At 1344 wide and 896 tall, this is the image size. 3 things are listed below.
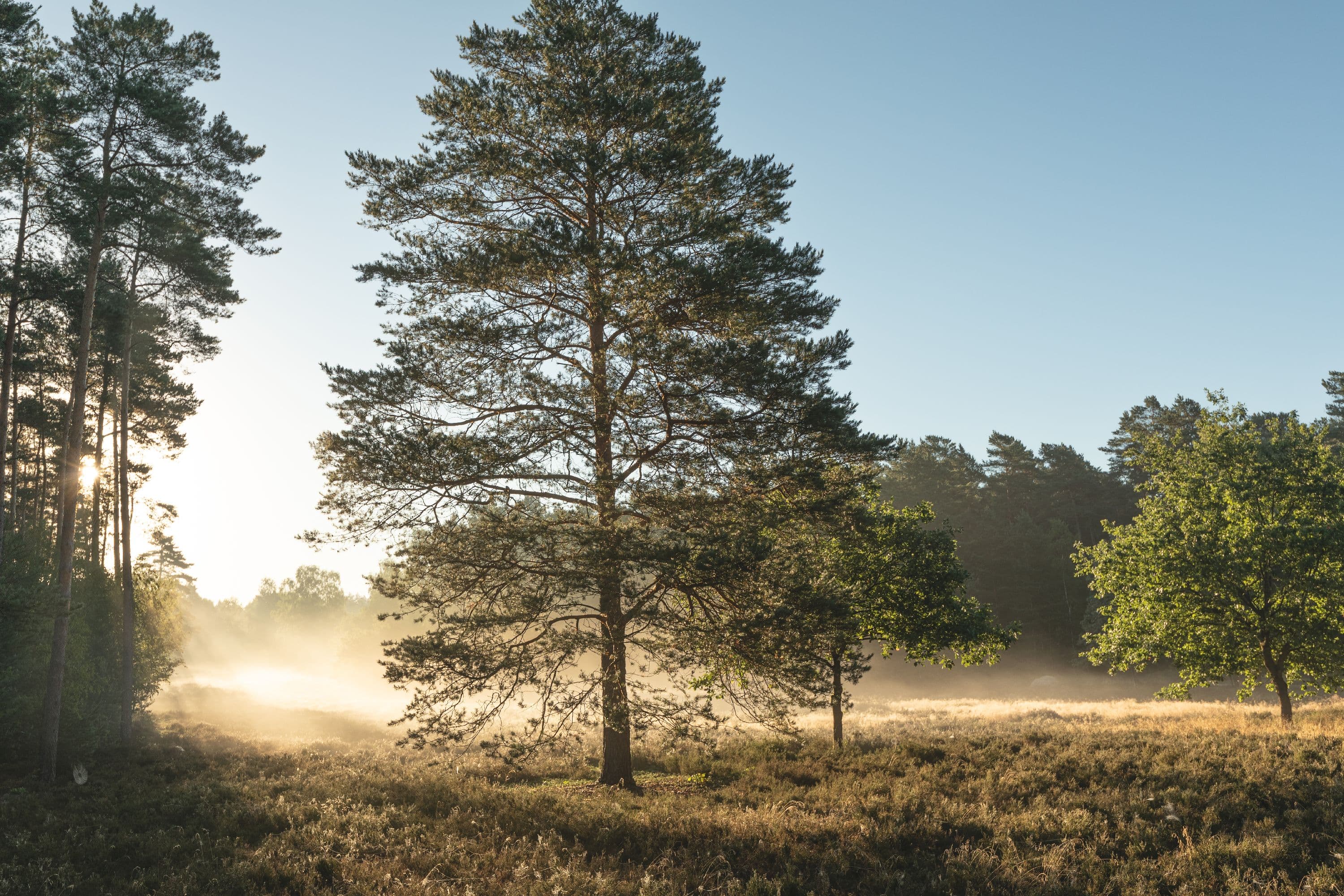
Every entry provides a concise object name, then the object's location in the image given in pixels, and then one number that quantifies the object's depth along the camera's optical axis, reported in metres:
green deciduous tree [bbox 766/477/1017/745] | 17.03
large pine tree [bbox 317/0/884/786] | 11.87
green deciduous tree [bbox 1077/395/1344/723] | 18.11
